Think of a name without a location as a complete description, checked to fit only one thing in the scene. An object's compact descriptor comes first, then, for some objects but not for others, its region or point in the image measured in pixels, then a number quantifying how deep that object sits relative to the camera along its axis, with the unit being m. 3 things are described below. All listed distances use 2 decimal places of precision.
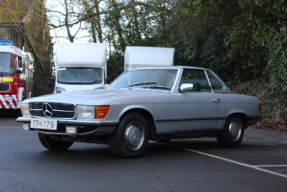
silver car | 6.00
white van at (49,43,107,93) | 16.83
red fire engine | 16.94
